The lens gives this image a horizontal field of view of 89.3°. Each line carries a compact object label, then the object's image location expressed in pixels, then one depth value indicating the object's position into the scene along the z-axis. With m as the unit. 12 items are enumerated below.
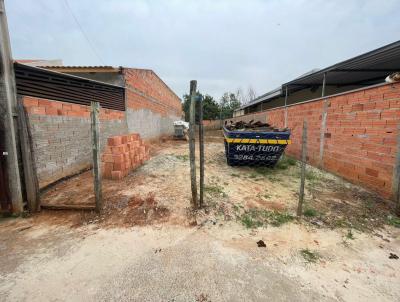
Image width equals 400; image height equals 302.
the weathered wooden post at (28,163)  3.25
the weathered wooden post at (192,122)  3.31
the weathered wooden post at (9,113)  3.05
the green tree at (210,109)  33.16
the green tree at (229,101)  41.62
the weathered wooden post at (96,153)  3.24
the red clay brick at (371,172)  4.35
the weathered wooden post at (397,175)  3.79
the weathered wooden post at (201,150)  3.43
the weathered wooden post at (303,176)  3.20
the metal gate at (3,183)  3.12
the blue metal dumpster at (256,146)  5.57
